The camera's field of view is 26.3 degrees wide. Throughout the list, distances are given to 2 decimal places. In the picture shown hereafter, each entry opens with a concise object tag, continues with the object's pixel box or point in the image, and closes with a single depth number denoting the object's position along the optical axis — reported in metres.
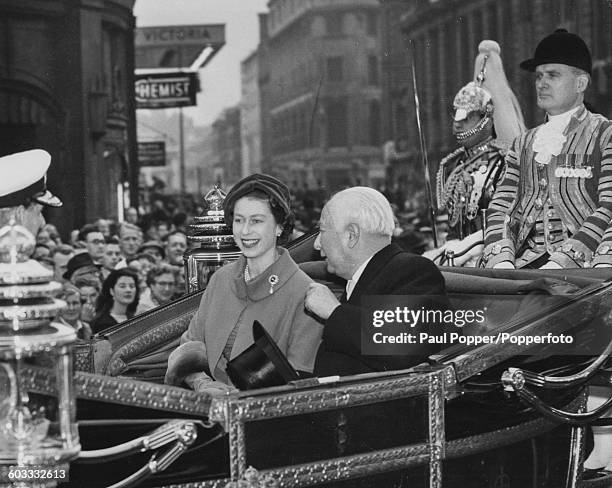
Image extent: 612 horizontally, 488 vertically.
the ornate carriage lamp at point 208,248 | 6.20
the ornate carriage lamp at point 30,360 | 2.90
